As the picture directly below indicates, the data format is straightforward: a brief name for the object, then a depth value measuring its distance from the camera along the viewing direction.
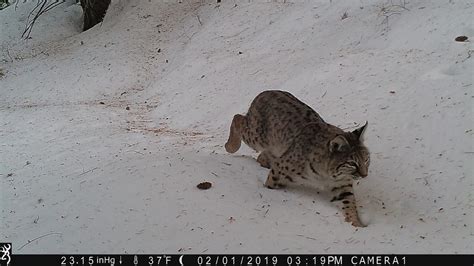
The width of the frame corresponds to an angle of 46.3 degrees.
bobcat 4.86
